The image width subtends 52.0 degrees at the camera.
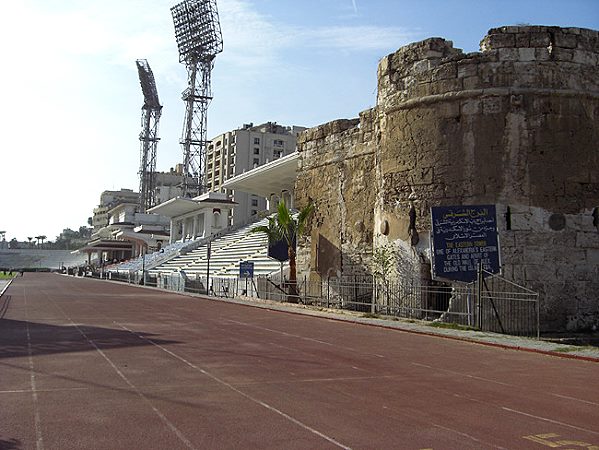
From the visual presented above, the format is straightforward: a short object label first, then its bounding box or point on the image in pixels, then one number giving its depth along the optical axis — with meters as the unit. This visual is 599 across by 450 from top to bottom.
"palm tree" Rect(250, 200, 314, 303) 31.03
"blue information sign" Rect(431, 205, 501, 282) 19.77
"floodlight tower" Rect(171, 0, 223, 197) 89.44
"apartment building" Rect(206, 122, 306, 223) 120.25
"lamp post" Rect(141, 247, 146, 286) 53.28
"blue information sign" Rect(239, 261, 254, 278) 34.84
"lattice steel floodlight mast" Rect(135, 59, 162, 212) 122.88
